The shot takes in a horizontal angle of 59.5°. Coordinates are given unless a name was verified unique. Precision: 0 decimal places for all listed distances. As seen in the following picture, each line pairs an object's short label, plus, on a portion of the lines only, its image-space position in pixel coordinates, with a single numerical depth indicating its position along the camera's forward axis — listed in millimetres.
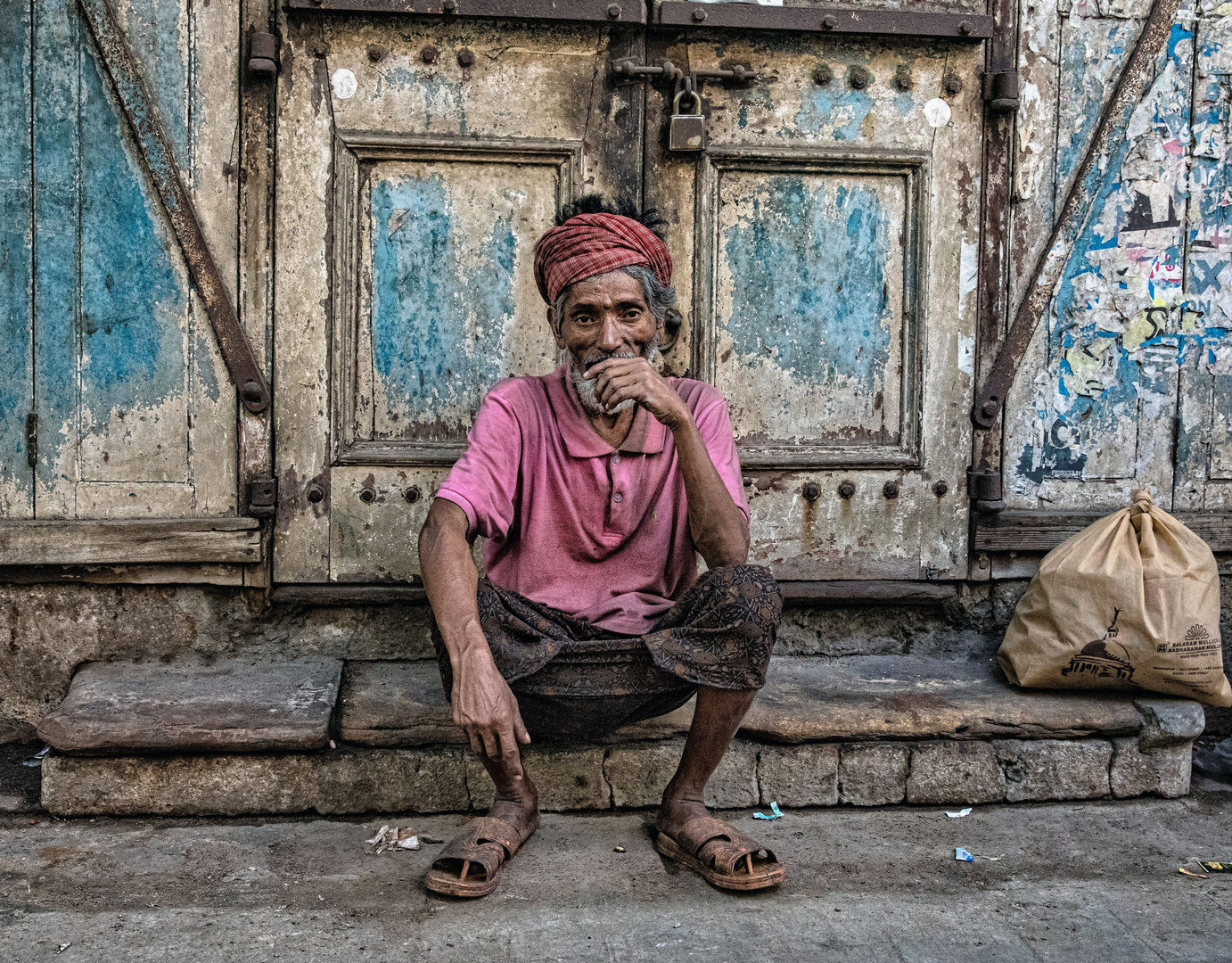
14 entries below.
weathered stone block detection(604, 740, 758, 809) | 2836
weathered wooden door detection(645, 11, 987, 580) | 3334
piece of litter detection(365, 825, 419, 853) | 2625
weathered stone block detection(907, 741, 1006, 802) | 2941
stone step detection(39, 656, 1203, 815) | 2758
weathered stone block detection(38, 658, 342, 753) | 2715
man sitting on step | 2398
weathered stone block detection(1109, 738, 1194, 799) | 2998
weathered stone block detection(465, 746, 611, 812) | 2809
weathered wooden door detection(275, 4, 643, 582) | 3182
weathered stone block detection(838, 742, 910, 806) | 2934
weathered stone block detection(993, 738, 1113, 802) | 2965
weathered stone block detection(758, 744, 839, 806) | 2910
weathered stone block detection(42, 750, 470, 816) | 2740
